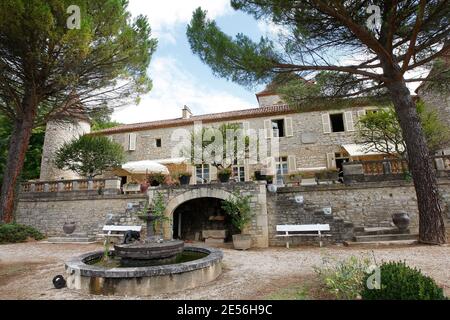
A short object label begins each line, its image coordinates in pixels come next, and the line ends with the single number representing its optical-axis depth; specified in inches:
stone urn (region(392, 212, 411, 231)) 319.9
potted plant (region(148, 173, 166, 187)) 440.8
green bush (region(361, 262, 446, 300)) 98.2
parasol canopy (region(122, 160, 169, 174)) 479.2
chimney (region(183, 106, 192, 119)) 741.9
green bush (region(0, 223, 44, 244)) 391.2
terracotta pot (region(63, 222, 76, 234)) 426.3
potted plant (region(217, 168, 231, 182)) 390.9
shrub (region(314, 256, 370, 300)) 130.7
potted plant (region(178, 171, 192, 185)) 406.9
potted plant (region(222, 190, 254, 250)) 339.6
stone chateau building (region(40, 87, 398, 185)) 566.6
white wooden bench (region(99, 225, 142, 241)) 386.9
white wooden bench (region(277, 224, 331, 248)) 333.1
